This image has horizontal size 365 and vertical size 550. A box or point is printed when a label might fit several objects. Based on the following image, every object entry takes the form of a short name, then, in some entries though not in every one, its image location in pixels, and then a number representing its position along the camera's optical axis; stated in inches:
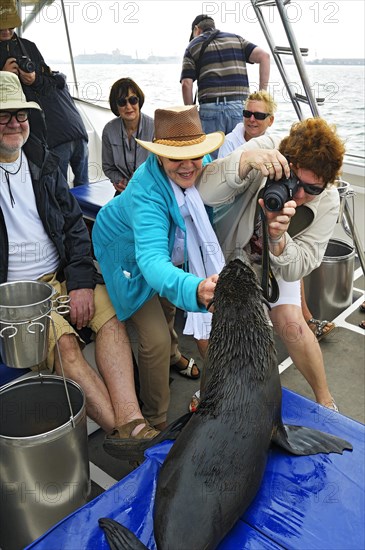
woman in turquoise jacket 87.4
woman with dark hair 178.4
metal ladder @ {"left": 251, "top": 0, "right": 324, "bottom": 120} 149.4
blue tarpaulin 64.1
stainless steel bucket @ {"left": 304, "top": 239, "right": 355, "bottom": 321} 158.1
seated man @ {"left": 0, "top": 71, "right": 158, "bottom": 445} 102.3
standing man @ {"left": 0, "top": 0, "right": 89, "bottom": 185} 169.2
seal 60.9
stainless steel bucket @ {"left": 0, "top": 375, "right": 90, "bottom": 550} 80.7
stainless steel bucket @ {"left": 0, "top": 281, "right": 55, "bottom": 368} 84.6
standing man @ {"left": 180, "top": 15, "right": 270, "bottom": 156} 197.2
